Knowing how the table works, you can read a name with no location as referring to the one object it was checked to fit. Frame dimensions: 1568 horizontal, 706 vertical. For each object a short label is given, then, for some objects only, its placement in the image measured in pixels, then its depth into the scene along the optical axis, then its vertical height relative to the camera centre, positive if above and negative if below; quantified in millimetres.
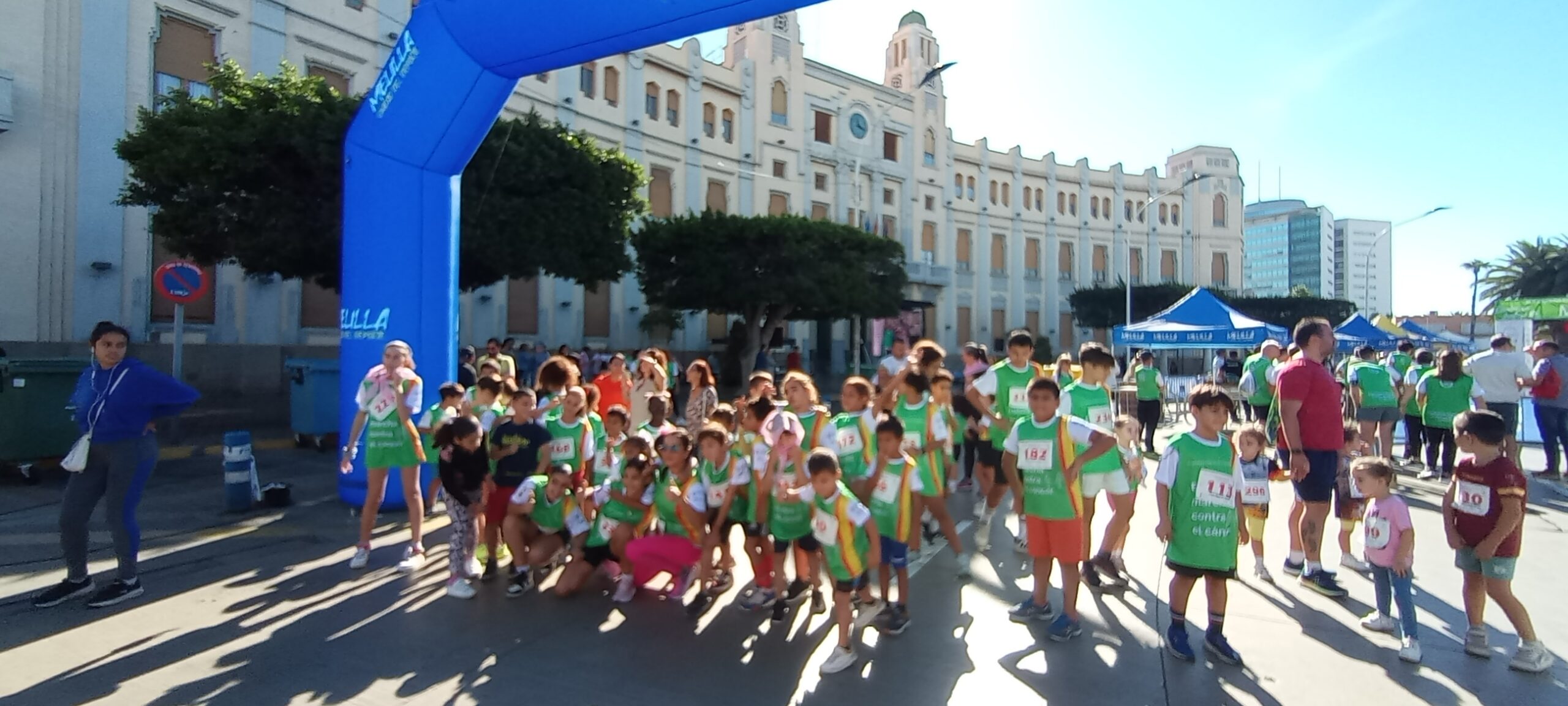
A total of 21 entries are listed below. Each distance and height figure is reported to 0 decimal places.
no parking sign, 10602 +901
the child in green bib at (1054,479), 4672 -654
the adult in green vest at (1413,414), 10773 -619
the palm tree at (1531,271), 49562 +5777
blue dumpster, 11828 -645
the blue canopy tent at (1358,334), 21594 +803
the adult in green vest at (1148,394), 11555 -431
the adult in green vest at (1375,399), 9289 -371
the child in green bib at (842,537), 4367 -926
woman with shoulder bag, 5164 -611
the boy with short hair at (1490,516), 4133 -742
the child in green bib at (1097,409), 5383 -326
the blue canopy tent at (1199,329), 14398 +597
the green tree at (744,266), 24016 +2654
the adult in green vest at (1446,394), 9203 -310
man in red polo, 5469 -429
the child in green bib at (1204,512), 4254 -754
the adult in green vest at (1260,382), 9812 -209
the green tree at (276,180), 12336 +2673
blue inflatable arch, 7121 +1664
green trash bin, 8805 -600
